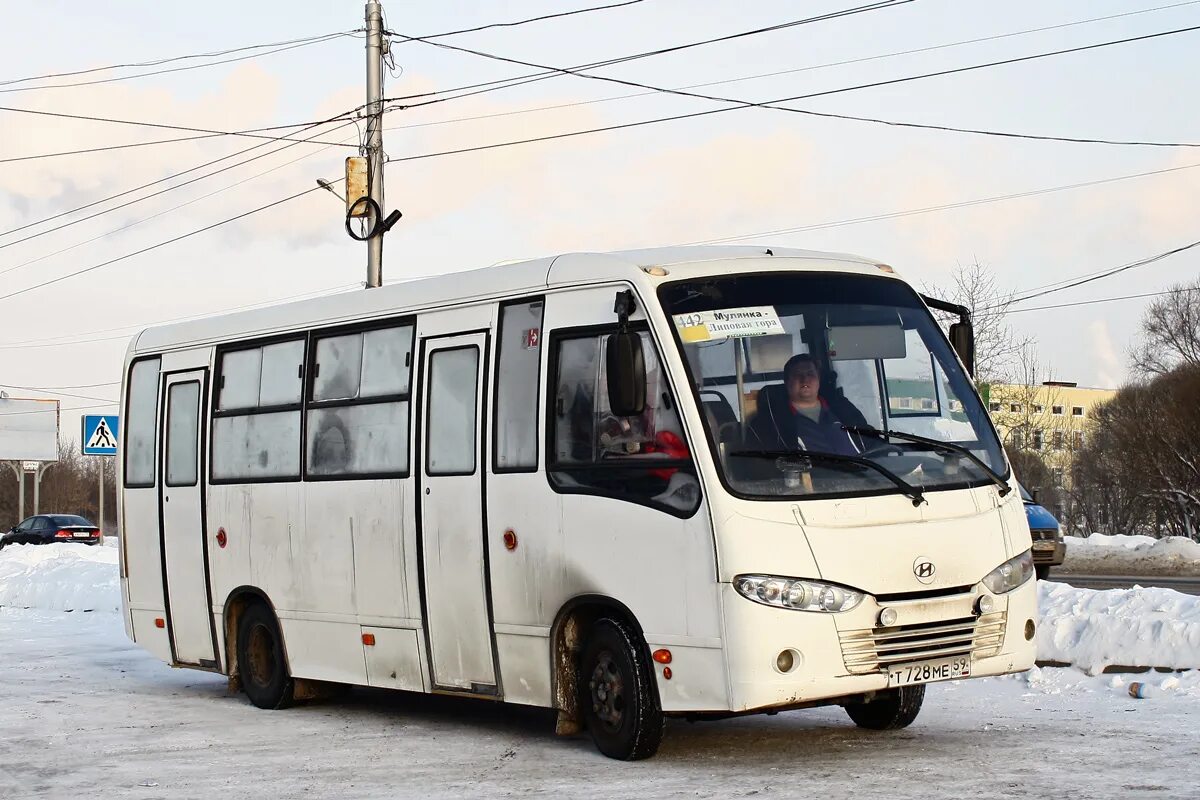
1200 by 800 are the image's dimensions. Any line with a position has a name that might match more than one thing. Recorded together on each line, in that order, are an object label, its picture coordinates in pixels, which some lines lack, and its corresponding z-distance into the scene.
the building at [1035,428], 51.28
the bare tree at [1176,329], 68.62
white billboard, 83.44
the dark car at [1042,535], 23.56
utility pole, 23.00
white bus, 8.59
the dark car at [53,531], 52.91
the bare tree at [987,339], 46.97
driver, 8.82
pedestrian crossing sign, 29.98
